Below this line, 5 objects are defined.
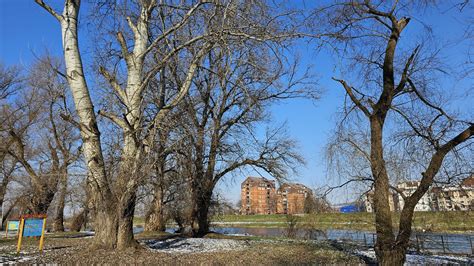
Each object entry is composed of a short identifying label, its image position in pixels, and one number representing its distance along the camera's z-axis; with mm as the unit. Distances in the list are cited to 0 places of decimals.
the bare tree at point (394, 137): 7246
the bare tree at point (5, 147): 21041
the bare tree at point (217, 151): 18219
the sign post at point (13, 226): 16594
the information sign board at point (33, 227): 11883
